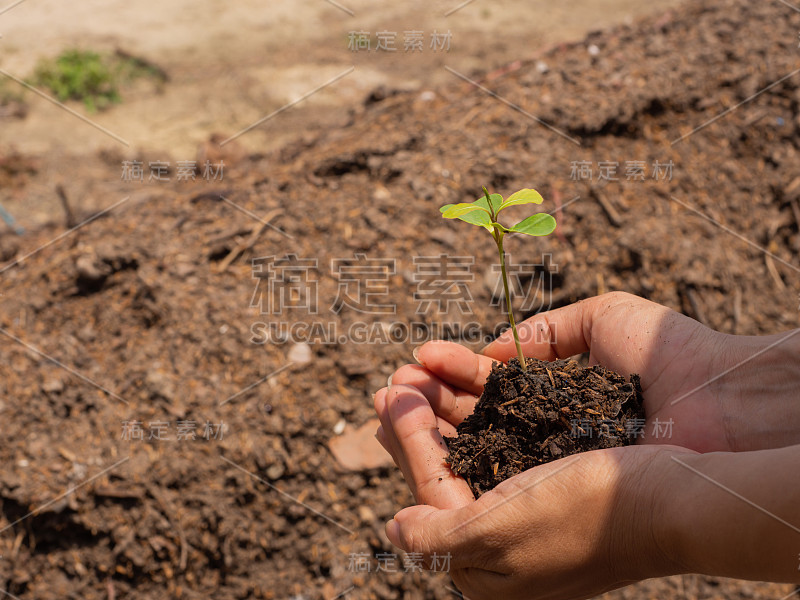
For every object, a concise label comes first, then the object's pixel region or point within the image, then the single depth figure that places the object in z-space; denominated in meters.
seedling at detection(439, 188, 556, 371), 0.73
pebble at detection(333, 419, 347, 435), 0.97
